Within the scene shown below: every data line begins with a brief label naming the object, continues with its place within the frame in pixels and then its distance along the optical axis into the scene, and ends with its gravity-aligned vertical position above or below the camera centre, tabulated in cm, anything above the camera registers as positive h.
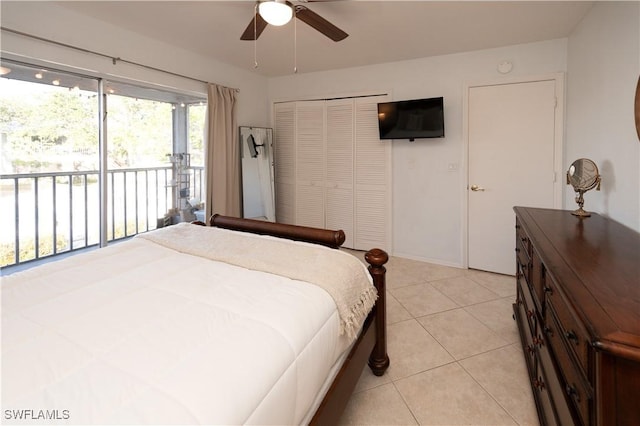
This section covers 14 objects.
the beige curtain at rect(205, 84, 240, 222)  380 +56
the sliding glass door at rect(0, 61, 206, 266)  274 +41
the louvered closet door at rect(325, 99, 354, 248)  432 +45
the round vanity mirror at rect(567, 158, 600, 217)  198 +14
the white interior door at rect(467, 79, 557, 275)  330 +42
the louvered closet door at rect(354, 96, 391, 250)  414 +29
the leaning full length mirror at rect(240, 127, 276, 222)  430 +37
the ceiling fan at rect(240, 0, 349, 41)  185 +117
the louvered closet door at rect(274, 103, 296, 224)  470 +57
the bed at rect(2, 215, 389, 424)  80 -43
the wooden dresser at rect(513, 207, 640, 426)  78 -33
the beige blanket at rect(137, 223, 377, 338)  148 -31
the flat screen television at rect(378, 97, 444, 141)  367 +94
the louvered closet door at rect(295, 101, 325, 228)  450 +53
